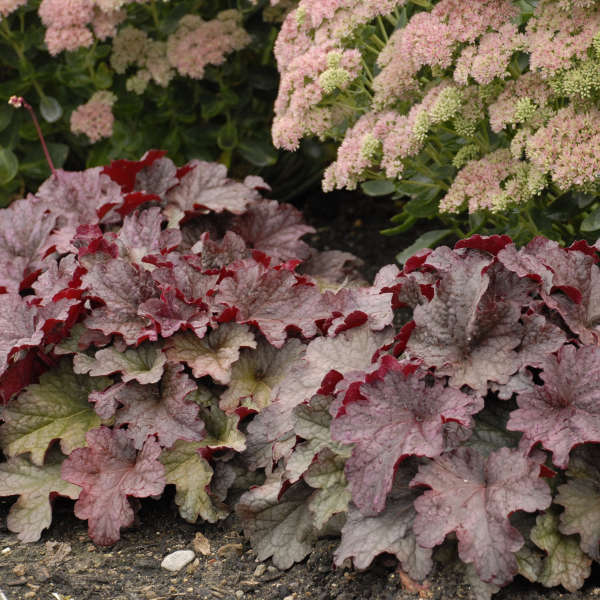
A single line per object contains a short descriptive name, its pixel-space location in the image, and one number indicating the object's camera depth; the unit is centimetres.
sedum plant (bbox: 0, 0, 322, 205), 345
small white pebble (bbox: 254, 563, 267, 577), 199
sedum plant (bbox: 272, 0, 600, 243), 229
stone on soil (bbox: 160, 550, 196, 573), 203
